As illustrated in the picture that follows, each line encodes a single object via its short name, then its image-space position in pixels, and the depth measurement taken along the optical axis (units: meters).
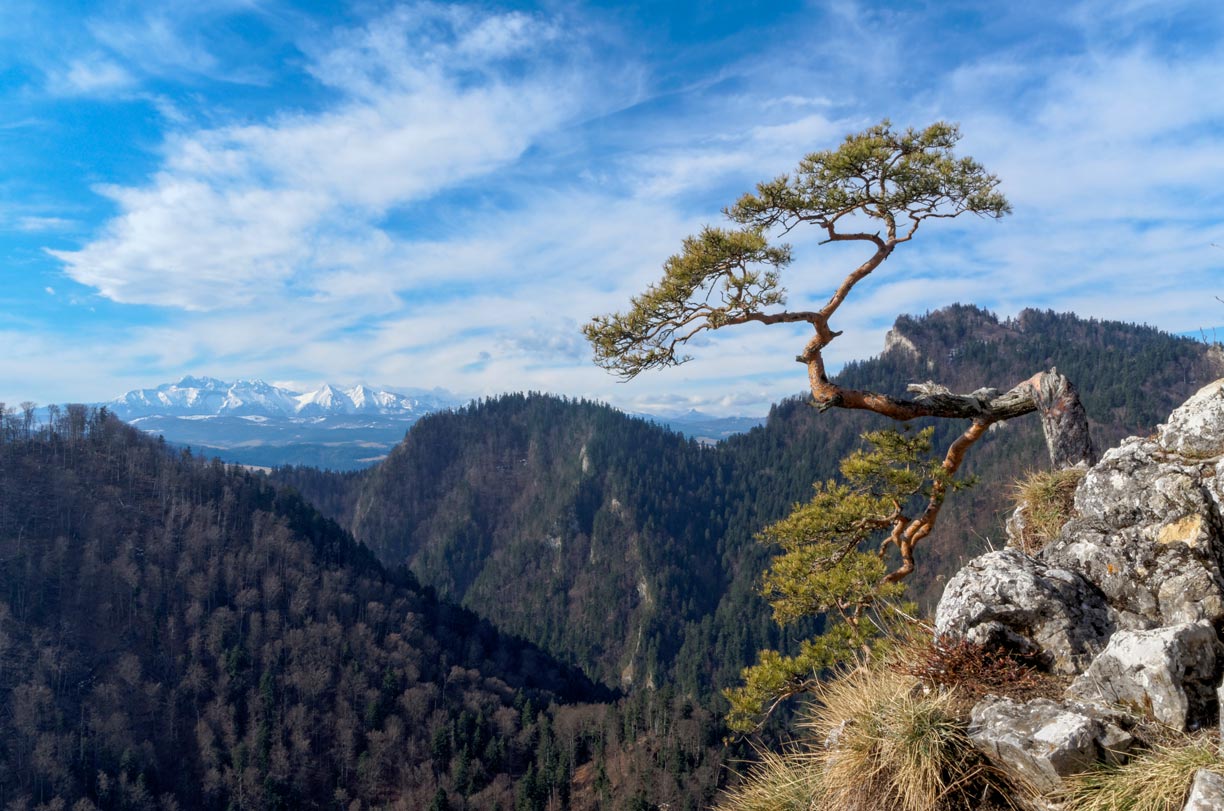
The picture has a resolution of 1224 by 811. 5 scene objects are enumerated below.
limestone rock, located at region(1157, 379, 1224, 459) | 8.09
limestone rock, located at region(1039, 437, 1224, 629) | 6.70
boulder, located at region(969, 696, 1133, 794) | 5.42
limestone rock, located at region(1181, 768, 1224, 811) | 4.46
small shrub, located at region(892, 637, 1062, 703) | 6.46
